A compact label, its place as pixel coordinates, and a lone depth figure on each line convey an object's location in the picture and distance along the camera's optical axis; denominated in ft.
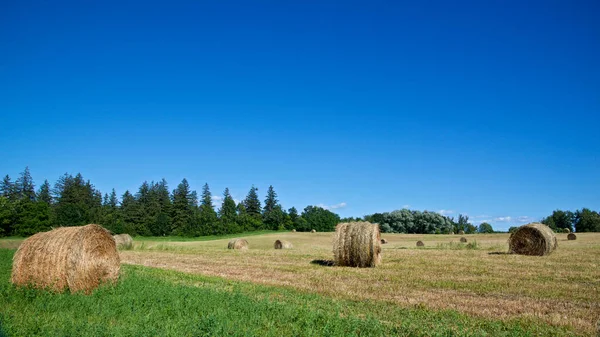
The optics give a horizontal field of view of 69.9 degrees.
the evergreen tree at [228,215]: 283.38
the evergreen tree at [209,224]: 274.36
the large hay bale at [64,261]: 36.01
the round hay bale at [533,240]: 68.80
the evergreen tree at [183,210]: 282.15
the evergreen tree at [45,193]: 319.06
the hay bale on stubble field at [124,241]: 107.24
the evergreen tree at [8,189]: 281.91
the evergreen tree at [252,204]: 332.39
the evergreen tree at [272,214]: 321.05
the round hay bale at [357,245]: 54.54
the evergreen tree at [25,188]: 290.37
